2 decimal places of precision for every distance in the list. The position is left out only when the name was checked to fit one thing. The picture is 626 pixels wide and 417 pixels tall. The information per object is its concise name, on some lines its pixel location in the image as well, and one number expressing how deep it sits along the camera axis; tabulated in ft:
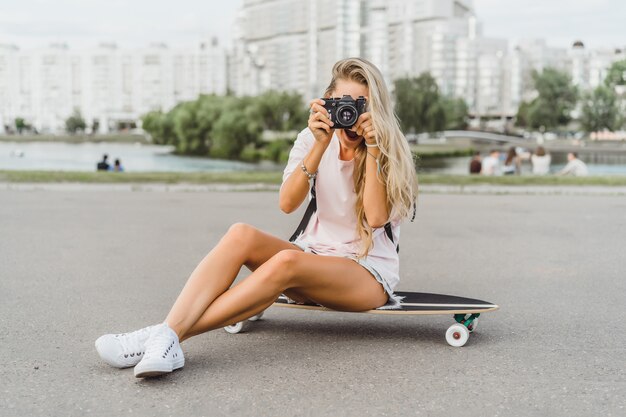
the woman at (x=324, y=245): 11.24
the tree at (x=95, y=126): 550.85
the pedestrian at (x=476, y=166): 72.54
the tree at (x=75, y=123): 485.15
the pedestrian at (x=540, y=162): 73.46
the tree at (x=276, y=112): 222.89
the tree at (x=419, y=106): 243.60
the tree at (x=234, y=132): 214.90
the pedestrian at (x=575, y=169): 67.56
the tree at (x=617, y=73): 187.62
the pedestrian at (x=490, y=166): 71.26
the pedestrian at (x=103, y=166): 82.07
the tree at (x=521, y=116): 417.90
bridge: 319.06
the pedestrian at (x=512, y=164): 70.08
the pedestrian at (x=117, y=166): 82.61
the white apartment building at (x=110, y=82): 616.39
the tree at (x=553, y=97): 283.38
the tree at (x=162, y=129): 261.24
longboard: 12.40
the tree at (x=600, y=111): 269.44
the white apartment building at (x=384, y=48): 521.24
